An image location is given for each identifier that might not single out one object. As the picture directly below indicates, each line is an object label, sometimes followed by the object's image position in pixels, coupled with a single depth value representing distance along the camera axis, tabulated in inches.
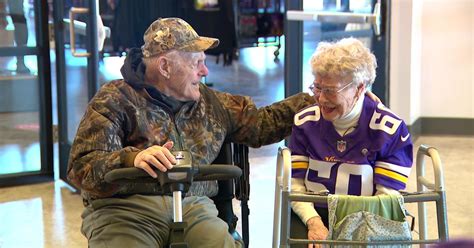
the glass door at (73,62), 164.1
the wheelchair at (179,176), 83.2
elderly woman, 92.6
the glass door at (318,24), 172.3
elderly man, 92.7
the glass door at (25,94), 178.9
